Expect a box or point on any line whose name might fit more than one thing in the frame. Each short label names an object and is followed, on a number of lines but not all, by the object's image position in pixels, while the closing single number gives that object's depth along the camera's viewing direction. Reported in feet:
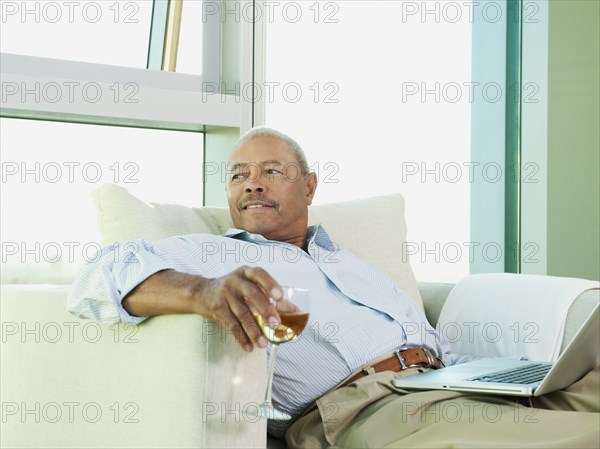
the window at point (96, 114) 9.07
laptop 4.79
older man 4.57
